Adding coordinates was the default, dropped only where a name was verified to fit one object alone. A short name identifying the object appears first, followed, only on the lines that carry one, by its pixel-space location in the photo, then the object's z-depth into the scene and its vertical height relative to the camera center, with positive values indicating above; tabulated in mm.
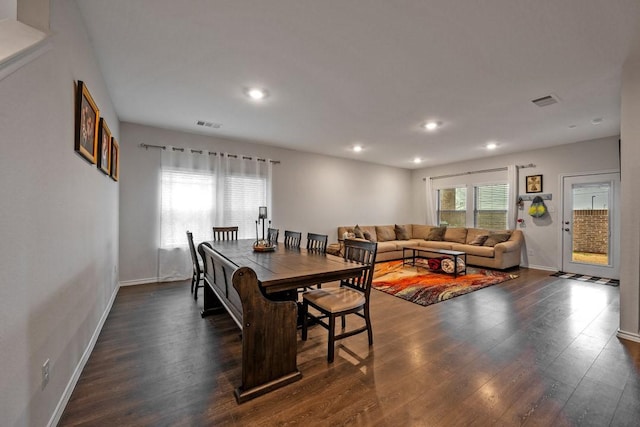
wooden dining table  1727 -719
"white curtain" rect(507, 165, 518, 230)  5973 +448
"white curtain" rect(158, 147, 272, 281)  4496 +212
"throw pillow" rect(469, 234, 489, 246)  6009 -598
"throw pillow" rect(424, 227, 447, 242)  7070 -558
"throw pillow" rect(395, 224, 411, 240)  7480 -573
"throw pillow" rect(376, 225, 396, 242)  7141 -554
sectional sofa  5496 -699
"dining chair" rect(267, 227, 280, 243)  3772 -348
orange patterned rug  3826 -1172
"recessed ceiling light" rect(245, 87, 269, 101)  3071 +1408
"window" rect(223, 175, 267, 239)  4996 +191
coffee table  4926 -868
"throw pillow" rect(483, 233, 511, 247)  5808 -552
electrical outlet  1369 -862
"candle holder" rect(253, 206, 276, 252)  2955 -389
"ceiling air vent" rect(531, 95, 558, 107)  3227 +1420
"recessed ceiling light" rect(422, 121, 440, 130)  4152 +1410
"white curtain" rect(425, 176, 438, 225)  7684 +292
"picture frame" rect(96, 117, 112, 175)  2562 +647
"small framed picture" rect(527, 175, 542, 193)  5672 +661
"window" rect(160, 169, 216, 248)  4488 +89
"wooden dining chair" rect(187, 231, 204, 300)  3491 -774
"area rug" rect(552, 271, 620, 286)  4551 -1157
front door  4828 -192
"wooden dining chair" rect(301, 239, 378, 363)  2139 -747
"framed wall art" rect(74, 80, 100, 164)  1897 +674
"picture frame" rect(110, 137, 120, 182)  3348 +663
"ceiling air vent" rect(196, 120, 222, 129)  4188 +1394
